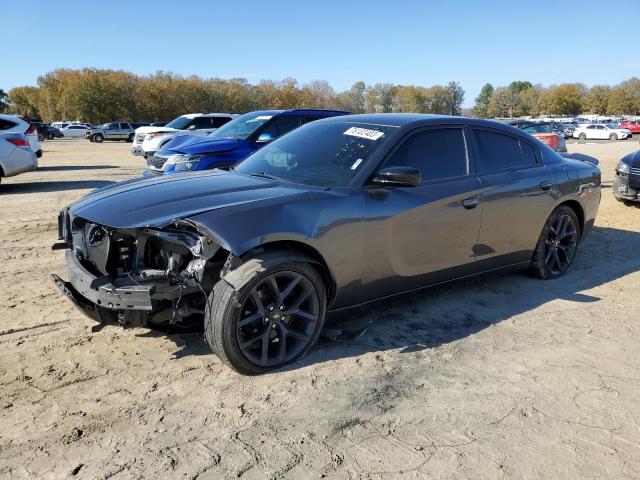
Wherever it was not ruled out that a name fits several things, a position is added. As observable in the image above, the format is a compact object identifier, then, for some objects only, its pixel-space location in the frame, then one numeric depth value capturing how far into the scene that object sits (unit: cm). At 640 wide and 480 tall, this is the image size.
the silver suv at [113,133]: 4200
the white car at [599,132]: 4528
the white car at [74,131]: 5266
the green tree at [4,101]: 9961
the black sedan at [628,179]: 918
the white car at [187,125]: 1728
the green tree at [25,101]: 10275
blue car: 852
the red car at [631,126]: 5244
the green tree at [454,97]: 14108
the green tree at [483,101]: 15356
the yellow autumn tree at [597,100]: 11694
